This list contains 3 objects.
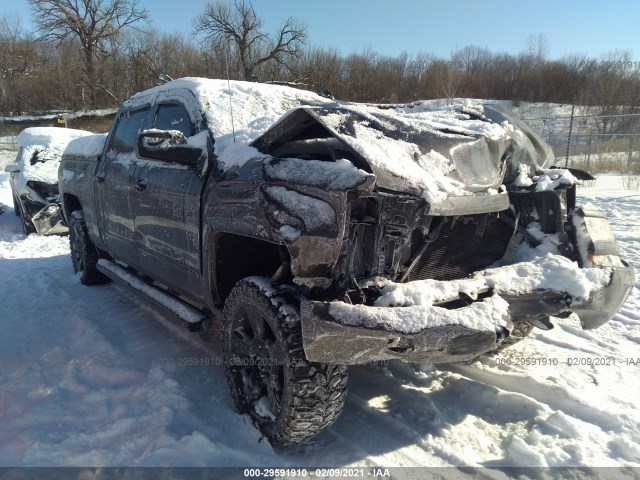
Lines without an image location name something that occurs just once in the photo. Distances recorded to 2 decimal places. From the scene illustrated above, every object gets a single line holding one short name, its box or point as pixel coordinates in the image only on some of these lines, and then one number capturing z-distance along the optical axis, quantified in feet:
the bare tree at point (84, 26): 114.32
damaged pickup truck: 7.00
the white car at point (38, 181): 28.48
